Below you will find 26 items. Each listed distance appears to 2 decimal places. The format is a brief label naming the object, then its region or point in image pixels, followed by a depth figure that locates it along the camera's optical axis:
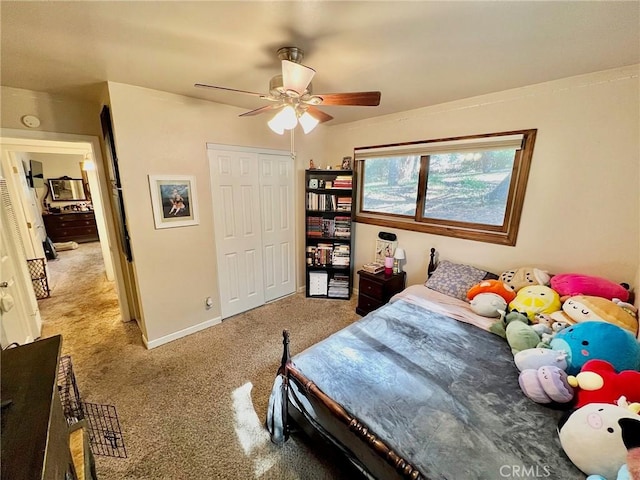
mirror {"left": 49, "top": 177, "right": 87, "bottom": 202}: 6.42
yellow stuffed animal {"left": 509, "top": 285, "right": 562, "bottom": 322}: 1.88
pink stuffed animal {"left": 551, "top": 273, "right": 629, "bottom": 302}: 1.81
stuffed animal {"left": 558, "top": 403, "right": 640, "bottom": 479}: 0.92
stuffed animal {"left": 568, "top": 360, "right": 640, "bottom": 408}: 1.16
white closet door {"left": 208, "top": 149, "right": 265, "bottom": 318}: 2.84
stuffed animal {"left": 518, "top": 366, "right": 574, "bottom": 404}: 1.25
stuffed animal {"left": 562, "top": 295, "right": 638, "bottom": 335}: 1.58
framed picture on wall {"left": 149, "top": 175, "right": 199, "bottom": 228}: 2.38
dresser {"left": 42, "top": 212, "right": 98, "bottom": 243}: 6.28
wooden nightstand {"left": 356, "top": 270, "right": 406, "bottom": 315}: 3.00
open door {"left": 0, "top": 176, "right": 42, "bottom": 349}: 2.13
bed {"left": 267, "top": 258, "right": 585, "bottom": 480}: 1.05
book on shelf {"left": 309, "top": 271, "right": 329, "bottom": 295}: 3.67
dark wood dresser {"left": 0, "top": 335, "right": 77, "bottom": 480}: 0.48
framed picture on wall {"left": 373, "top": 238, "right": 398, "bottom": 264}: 3.25
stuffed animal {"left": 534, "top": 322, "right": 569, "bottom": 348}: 1.62
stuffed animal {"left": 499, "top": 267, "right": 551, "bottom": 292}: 2.09
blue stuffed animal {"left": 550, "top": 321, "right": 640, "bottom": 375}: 1.35
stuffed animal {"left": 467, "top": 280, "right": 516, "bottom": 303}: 2.15
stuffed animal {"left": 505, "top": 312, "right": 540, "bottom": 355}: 1.65
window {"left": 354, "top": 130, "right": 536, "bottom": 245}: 2.34
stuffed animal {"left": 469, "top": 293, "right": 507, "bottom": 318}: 2.06
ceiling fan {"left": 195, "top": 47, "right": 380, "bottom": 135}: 1.38
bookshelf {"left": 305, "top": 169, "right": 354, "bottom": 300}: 3.50
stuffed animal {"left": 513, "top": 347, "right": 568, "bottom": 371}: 1.42
